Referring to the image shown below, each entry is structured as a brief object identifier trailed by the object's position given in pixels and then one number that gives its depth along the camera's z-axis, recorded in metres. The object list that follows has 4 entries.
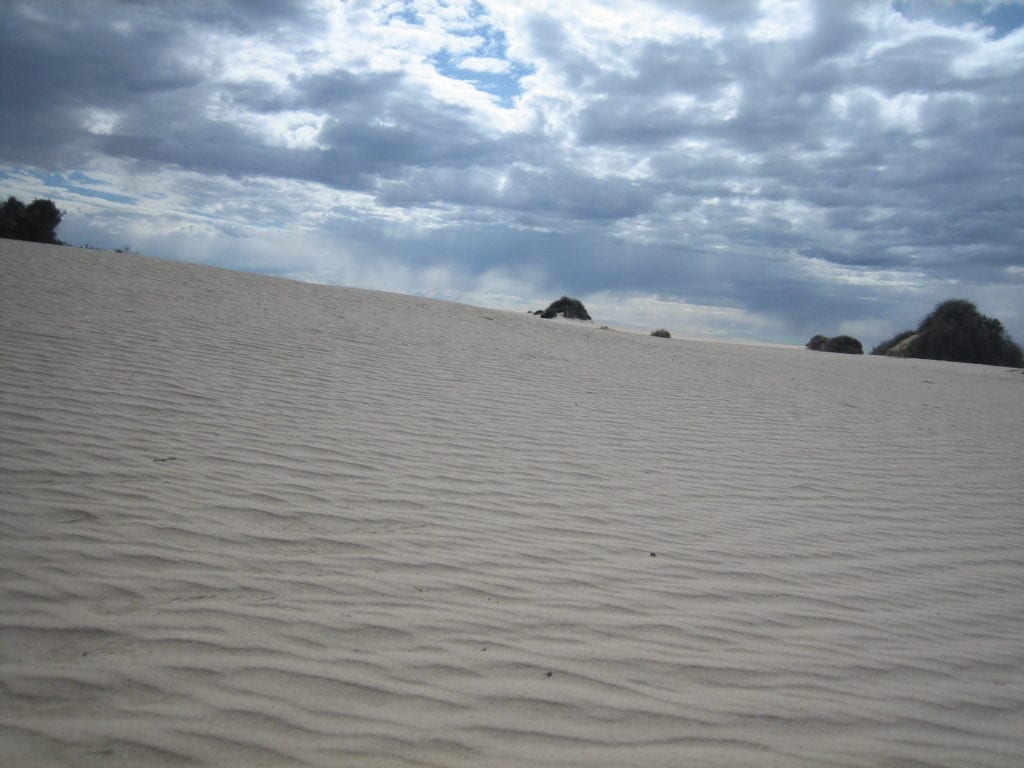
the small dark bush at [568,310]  30.05
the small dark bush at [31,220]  27.80
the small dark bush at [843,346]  27.41
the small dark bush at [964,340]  27.98
